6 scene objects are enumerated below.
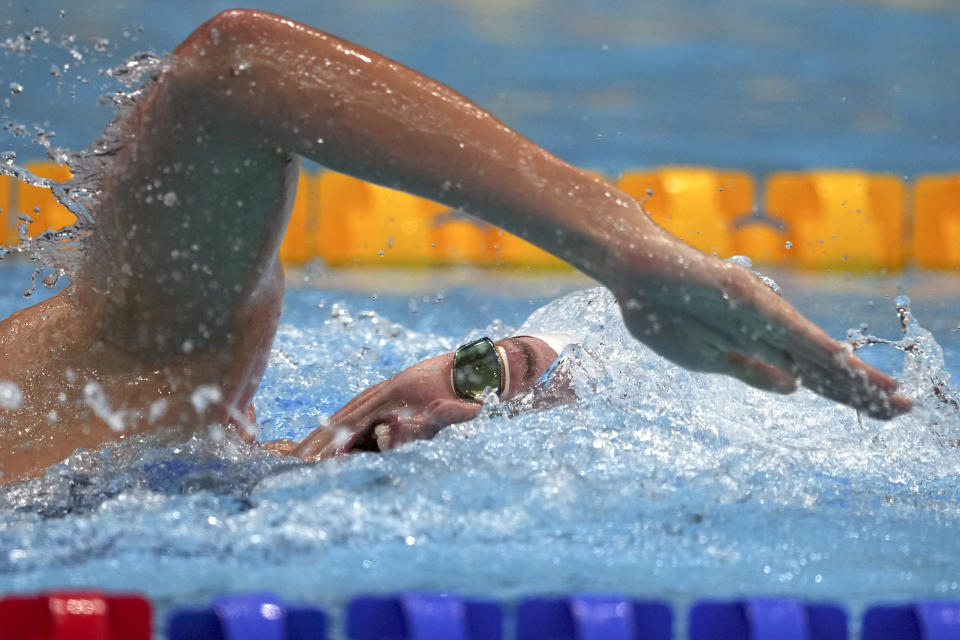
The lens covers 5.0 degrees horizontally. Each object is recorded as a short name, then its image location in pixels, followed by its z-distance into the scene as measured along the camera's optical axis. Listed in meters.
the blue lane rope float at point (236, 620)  6.29
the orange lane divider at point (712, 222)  14.72
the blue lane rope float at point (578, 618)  6.31
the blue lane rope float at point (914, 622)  6.32
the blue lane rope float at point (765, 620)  6.31
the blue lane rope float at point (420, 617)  6.30
